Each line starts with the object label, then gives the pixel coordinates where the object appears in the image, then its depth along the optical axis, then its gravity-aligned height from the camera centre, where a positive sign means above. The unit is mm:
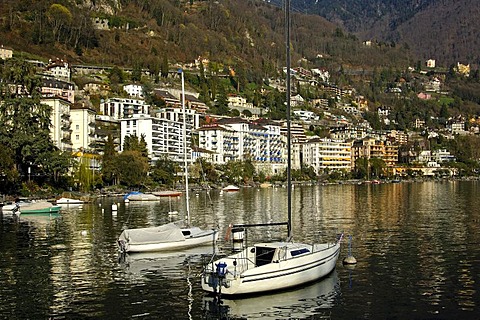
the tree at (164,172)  132125 +470
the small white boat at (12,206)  71144 -3633
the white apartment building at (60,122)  126938 +11220
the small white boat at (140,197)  95188 -3532
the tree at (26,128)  89062 +7144
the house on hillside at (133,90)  195500 +26977
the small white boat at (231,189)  138500 -3492
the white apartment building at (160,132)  155250 +11056
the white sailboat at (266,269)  25359 -4108
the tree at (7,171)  81375 +613
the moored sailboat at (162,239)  38156 -4140
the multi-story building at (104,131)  143125 +11009
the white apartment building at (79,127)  136625 +10690
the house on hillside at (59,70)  182500 +31753
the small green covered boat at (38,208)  70312 -3777
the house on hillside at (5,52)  174212 +35480
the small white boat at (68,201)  84750 -3613
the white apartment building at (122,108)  172750 +19216
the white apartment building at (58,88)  154375 +22381
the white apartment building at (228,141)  183625 +9988
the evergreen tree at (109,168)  116500 +1254
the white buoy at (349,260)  33969 -4868
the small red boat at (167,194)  108062 -3477
